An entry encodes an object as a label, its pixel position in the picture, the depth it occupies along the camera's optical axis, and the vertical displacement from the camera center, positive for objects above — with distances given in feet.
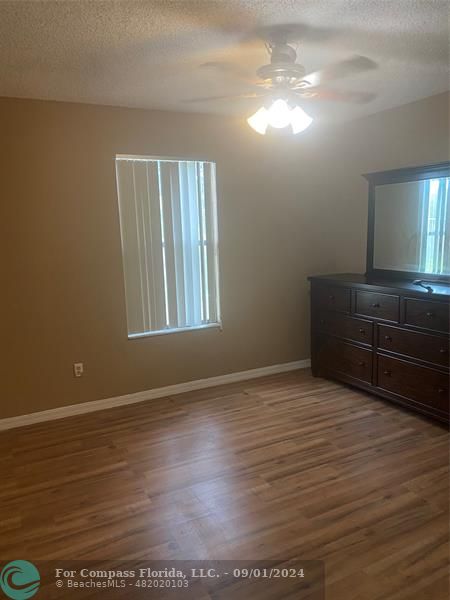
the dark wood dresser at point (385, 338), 10.05 -2.96
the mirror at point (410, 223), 11.27 +0.04
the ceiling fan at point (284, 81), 7.72 +2.75
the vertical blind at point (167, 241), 11.84 -0.27
